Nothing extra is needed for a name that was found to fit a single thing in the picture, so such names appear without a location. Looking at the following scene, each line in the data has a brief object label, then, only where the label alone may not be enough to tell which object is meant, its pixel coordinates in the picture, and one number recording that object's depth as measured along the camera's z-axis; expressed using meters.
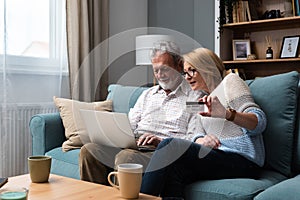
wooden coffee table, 1.19
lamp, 3.29
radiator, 2.75
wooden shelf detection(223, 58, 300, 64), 3.26
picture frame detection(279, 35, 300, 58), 3.32
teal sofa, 1.45
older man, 1.84
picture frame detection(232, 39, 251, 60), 3.60
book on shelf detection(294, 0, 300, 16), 3.24
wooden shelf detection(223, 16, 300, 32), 3.28
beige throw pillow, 2.30
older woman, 1.55
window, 2.86
